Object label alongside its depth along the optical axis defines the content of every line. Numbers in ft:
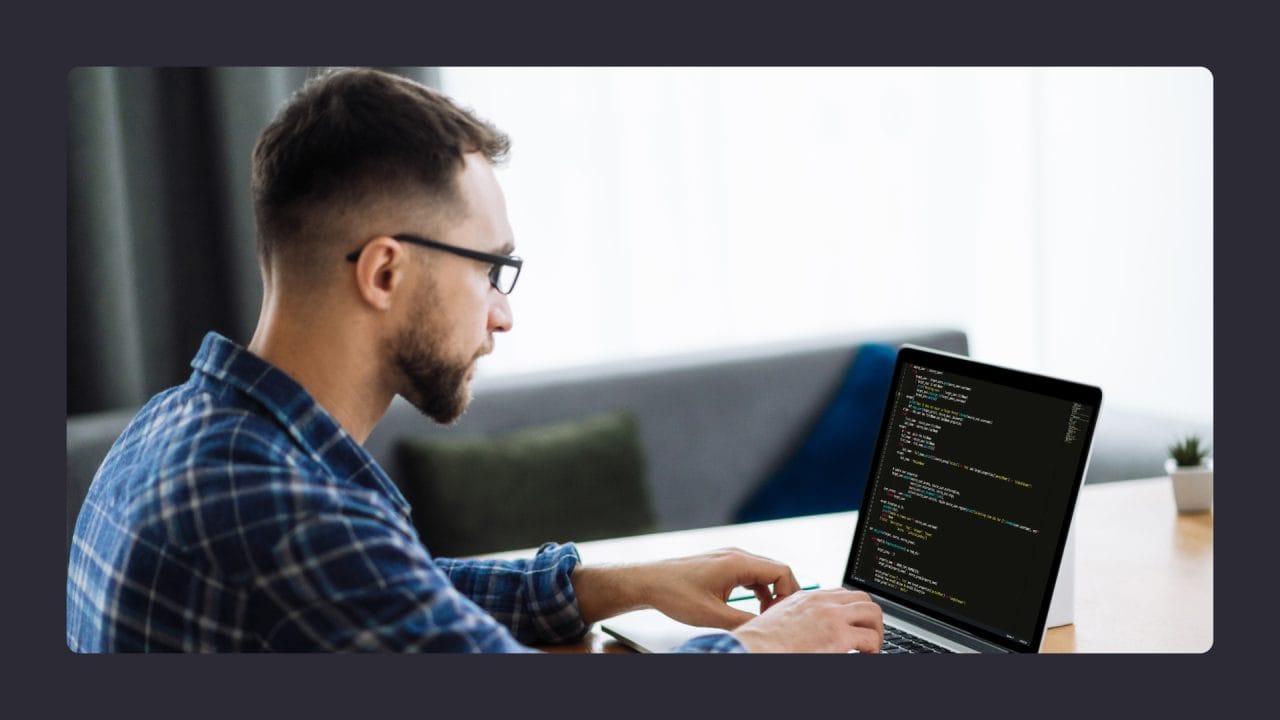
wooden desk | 4.57
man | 3.36
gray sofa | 8.87
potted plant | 5.99
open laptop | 4.25
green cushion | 8.27
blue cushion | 9.27
